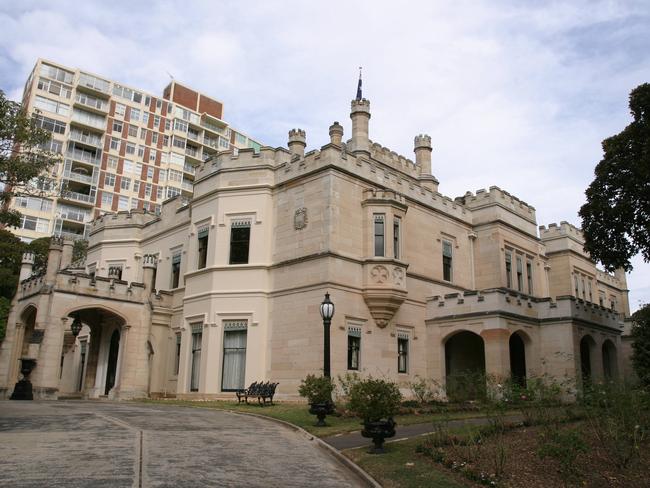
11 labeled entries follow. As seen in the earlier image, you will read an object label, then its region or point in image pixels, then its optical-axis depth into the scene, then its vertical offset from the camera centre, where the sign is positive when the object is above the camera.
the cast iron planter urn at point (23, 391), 22.81 -0.78
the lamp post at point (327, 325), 16.98 +1.57
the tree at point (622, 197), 21.80 +7.24
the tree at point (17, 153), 20.67 +8.22
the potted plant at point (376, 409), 11.11 -0.55
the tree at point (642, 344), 20.77 +1.58
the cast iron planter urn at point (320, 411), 14.85 -0.81
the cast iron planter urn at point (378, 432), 11.07 -0.98
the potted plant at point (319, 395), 14.90 -0.42
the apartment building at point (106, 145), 64.38 +27.65
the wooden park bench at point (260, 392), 20.86 -0.53
